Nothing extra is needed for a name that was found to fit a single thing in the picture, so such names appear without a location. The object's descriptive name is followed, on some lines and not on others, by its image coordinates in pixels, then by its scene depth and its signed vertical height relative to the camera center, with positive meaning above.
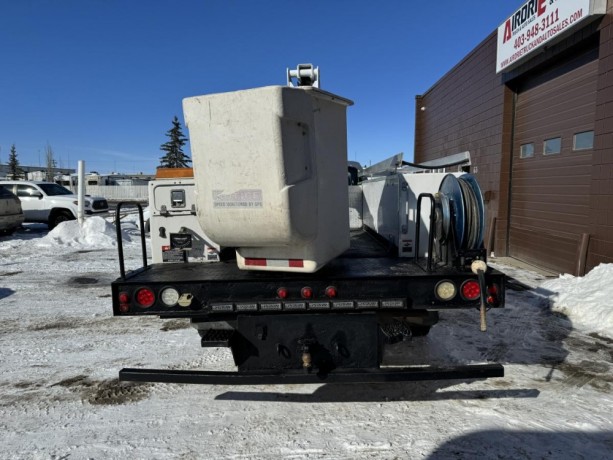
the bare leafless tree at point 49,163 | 74.07 +6.26
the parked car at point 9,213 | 13.52 -0.53
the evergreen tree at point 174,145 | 39.72 +5.07
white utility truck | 2.66 -0.60
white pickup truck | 15.66 -0.25
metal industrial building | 7.24 +1.34
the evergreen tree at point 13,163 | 67.81 +5.60
